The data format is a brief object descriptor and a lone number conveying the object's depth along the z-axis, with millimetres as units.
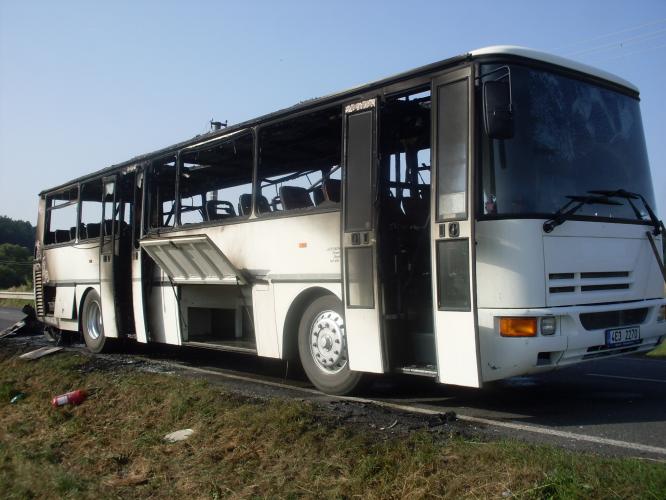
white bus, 5832
